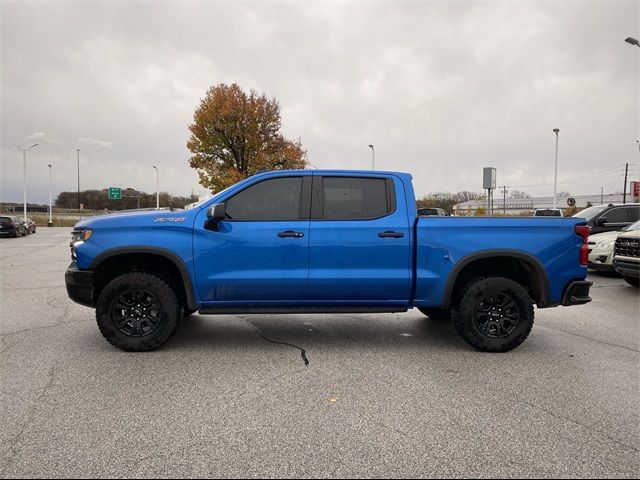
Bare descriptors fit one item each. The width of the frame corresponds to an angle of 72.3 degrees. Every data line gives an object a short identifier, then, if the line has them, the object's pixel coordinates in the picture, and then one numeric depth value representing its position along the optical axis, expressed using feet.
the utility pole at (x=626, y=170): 212.64
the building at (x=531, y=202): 331.84
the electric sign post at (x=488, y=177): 60.53
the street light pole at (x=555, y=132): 117.57
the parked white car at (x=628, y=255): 26.91
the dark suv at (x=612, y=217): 38.14
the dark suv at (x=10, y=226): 88.69
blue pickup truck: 14.84
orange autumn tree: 117.80
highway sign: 196.24
